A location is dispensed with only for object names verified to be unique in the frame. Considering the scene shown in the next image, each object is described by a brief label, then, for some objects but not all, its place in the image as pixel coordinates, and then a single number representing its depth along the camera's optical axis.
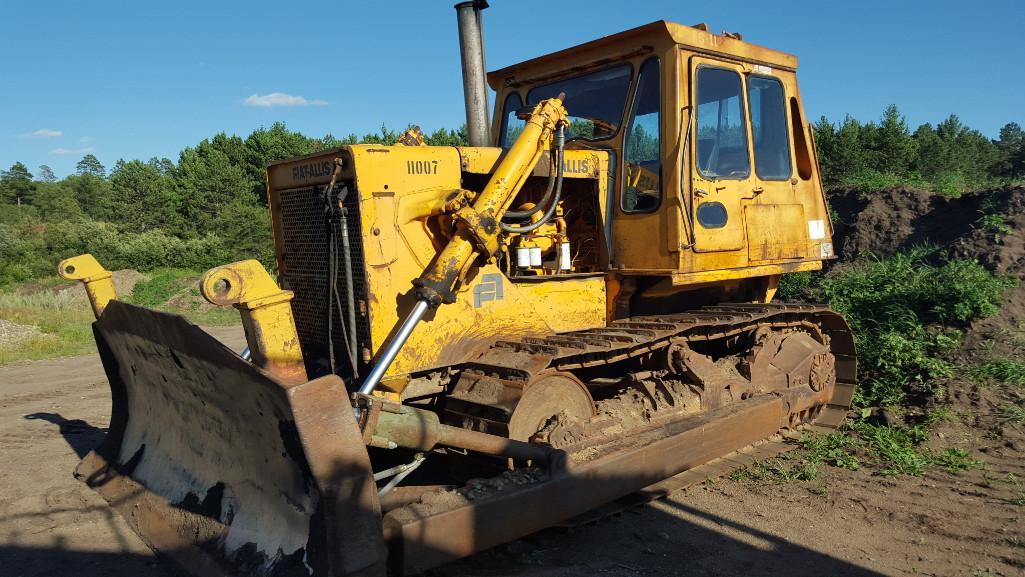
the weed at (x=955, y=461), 5.23
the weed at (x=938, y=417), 6.07
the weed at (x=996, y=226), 8.88
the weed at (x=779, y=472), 5.03
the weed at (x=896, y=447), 5.23
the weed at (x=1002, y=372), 6.34
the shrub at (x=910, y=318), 6.74
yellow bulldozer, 3.15
